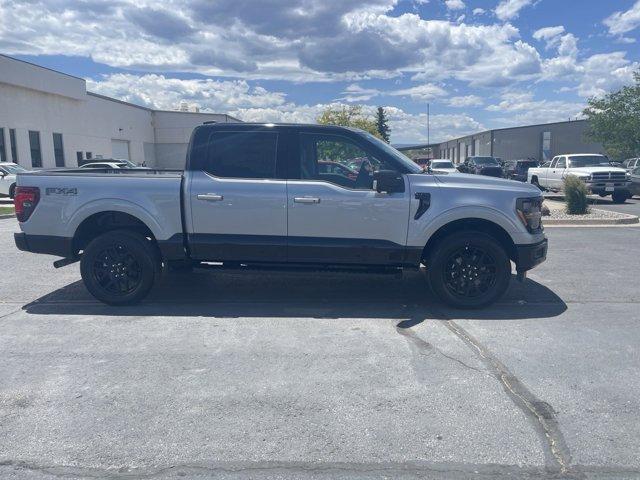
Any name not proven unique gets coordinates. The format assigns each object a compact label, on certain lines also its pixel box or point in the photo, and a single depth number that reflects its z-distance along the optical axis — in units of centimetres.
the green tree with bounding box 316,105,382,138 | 5172
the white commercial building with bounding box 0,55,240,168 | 3339
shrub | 1498
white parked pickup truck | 1973
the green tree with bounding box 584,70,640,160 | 4144
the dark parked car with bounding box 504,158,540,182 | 3359
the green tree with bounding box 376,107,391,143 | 8650
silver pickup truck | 610
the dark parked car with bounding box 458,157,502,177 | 3564
